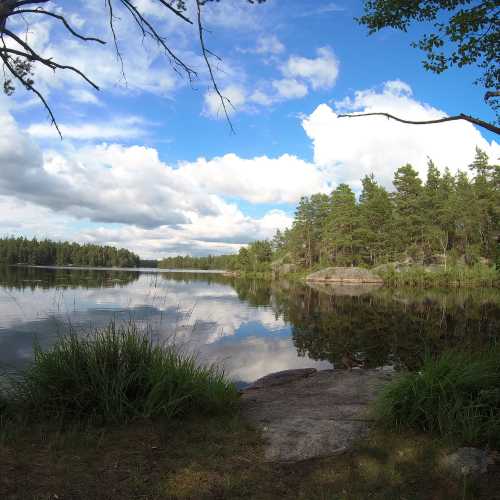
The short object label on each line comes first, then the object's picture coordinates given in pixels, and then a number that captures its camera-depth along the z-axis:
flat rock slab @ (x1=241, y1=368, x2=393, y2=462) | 3.75
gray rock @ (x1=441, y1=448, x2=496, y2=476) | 3.12
